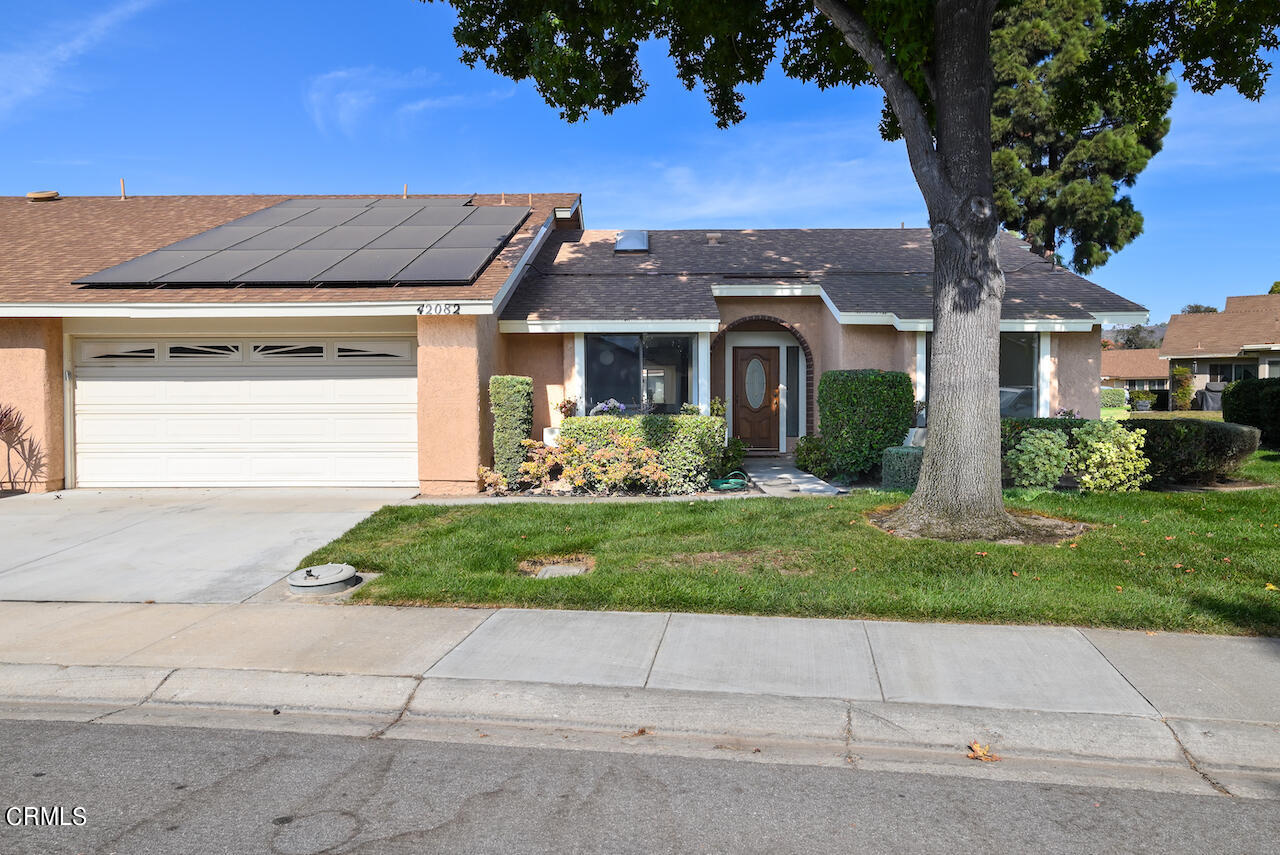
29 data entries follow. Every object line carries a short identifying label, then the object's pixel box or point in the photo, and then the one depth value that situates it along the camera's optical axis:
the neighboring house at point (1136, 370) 48.66
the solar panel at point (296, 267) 11.27
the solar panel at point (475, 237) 12.84
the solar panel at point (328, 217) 14.70
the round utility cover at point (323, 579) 6.20
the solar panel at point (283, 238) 13.04
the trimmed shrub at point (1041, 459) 9.55
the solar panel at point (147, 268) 11.32
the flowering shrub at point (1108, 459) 9.78
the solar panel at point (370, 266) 11.16
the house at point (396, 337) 10.77
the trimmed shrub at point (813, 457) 12.49
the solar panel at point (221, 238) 13.16
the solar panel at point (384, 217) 14.59
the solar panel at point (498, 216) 14.48
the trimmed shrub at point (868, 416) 11.64
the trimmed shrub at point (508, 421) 10.75
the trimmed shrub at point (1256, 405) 14.88
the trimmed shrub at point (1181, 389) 33.72
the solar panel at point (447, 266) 11.09
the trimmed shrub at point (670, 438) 10.70
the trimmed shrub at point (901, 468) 10.09
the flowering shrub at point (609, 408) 11.81
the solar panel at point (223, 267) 11.35
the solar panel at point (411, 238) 12.86
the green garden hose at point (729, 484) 11.08
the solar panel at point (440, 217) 14.50
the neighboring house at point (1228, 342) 31.03
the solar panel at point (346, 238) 12.93
